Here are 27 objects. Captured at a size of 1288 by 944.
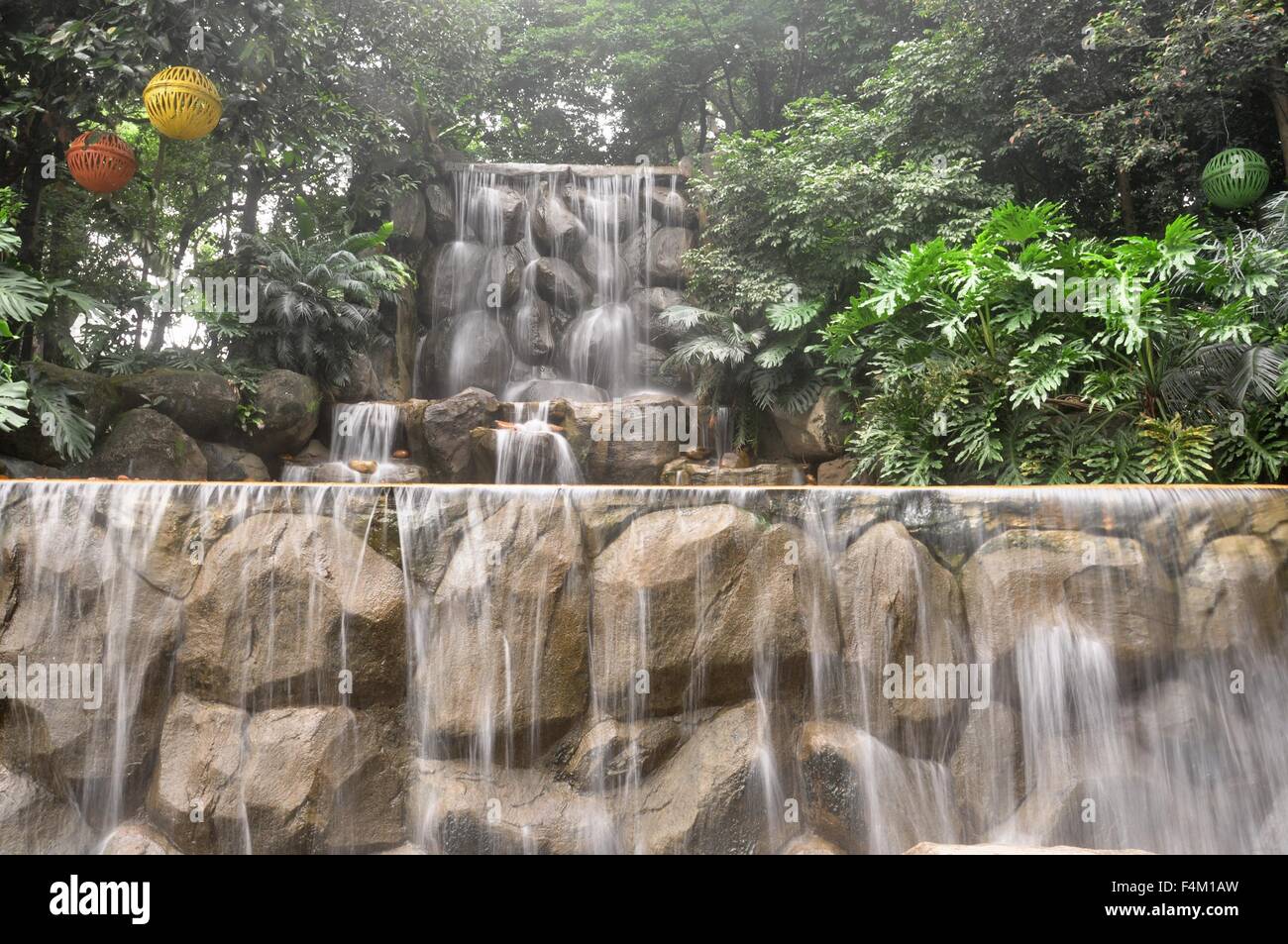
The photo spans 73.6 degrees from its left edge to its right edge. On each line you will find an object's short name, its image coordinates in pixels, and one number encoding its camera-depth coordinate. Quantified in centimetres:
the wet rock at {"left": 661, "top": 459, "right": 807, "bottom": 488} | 962
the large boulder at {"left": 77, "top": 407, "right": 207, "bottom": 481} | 808
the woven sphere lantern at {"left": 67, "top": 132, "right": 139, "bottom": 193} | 715
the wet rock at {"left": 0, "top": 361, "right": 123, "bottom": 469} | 754
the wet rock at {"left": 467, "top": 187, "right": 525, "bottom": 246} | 1414
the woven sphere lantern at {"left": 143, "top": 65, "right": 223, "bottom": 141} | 673
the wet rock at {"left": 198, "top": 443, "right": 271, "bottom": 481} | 903
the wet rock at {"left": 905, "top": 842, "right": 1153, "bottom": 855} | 383
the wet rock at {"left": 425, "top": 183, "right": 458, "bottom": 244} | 1405
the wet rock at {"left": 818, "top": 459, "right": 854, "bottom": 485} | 944
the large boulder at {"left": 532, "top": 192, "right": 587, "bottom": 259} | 1420
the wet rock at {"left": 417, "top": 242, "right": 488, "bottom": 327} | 1376
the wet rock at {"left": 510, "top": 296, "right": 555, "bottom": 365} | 1355
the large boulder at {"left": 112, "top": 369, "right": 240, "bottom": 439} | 855
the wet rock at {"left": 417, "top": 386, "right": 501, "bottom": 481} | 993
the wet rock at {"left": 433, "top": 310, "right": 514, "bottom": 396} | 1313
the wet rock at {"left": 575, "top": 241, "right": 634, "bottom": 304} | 1415
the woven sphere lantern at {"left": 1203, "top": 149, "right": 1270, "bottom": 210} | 923
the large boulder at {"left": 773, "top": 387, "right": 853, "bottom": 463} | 984
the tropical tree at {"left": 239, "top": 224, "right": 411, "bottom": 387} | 1057
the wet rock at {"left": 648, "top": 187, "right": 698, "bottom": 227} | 1451
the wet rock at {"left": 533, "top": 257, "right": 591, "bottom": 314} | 1392
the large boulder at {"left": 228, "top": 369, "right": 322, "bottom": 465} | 973
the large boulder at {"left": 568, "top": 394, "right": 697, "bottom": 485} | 1012
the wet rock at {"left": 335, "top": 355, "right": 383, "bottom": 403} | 1130
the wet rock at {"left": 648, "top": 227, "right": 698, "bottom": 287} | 1397
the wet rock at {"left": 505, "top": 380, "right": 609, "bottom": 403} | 1244
